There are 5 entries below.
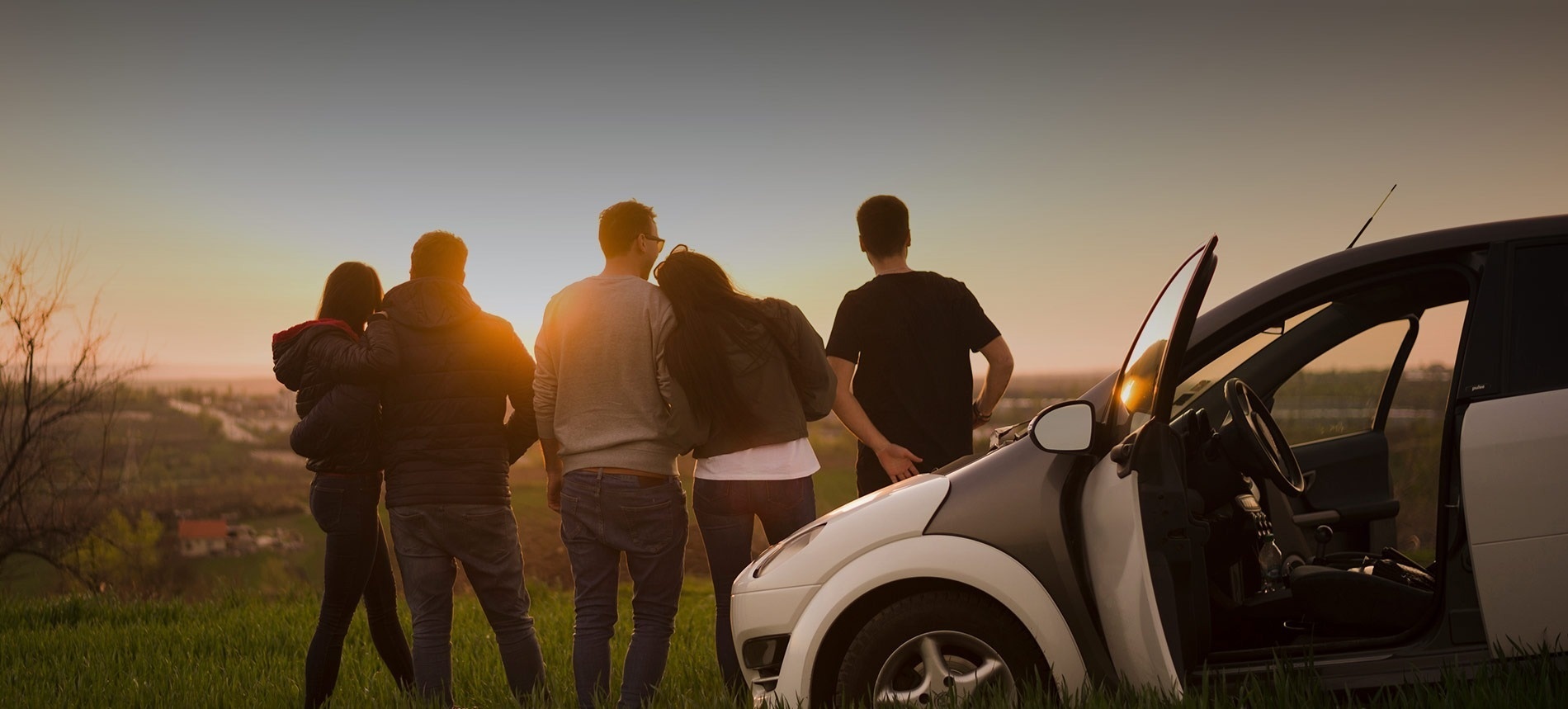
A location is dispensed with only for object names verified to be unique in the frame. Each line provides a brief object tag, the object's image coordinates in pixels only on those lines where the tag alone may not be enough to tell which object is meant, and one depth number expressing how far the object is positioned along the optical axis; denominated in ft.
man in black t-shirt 17.62
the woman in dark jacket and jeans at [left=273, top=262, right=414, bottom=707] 16.19
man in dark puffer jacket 15.98
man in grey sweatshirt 15.30
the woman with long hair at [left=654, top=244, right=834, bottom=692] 15.55
